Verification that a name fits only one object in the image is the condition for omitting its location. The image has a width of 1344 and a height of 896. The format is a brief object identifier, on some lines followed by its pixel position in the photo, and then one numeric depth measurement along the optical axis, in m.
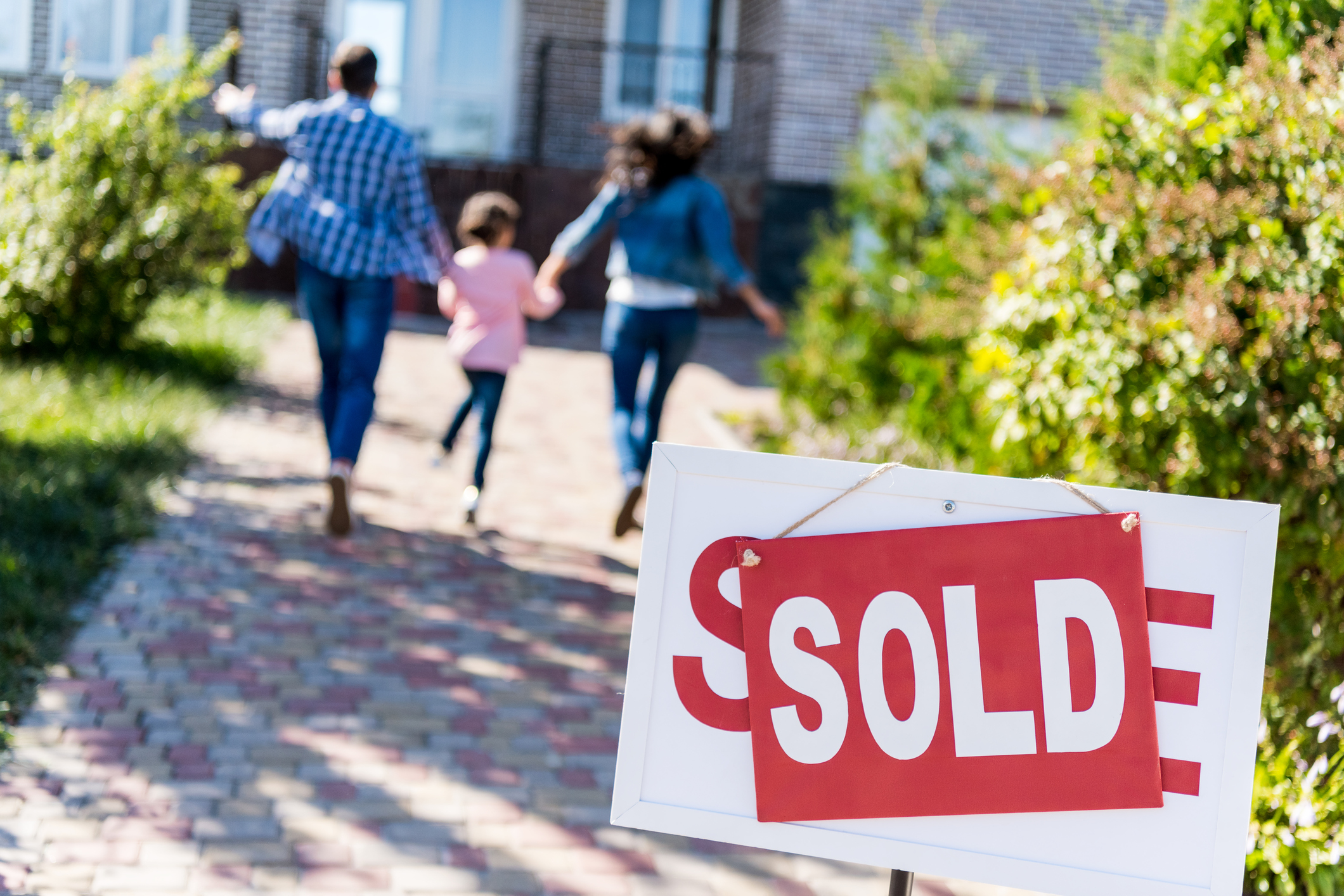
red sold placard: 3.65
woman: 11.20
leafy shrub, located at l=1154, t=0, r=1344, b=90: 6.82
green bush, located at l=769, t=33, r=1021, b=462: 14.28
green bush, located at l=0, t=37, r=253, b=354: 14.92
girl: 12.05
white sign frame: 3.62
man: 10.70
